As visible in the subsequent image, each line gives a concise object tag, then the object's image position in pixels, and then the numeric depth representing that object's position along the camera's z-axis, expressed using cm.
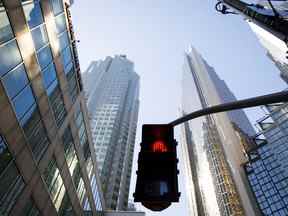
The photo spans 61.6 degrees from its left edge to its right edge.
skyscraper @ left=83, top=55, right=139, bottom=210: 9488
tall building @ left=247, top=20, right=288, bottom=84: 6394
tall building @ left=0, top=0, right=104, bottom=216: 1445
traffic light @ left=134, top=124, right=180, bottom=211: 327
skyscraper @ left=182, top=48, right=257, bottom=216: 8894
